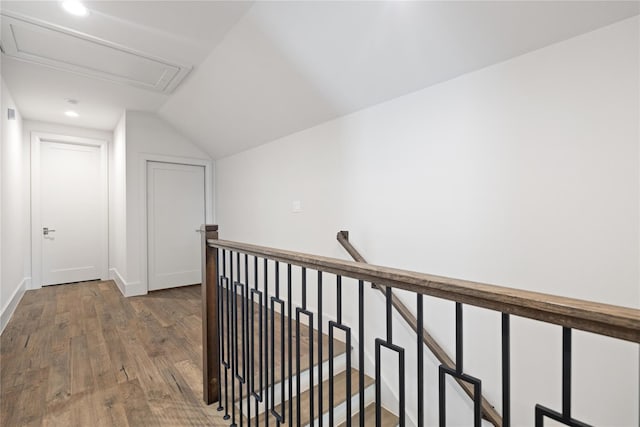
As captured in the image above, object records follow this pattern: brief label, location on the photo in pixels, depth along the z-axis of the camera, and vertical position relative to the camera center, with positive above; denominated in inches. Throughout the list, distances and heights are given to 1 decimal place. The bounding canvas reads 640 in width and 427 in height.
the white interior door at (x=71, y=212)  174.2 -1.3
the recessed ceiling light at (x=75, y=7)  76.3 +52.6
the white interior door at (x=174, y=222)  167.9 -7.1
